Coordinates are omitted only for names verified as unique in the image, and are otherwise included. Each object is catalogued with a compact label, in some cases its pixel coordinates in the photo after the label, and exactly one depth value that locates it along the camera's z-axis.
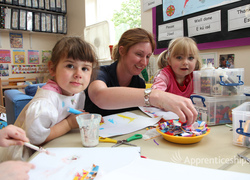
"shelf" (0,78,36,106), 2.97
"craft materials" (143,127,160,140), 0.65
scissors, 0.60
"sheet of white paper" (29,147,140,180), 0.43
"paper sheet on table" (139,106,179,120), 0.91
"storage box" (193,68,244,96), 0.77
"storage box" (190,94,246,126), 0.77
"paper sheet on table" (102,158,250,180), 0.41
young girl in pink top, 1.21
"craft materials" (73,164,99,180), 0.42
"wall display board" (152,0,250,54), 1.20
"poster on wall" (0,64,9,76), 3.19
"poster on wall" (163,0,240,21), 1.34
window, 2.62
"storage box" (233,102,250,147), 0.56
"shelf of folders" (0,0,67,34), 2.91
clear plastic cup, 0.59
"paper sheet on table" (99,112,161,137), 0.71
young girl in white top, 0.62
